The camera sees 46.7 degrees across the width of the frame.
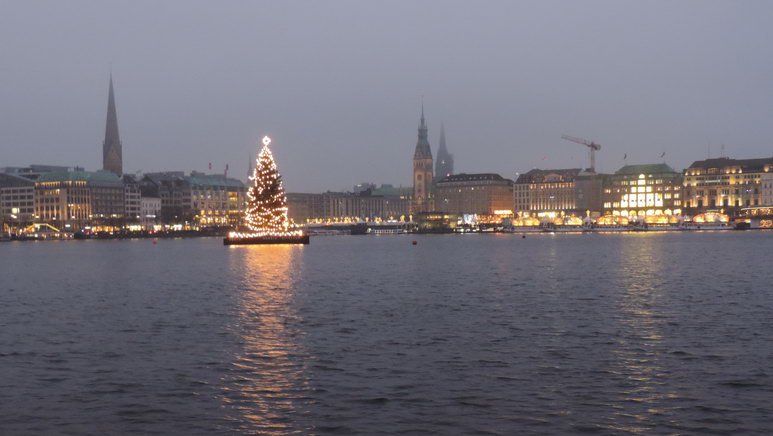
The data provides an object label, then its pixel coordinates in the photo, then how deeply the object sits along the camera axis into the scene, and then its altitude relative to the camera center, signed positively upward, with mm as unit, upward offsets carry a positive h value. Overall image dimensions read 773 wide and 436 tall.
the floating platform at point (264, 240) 110875 -1828
